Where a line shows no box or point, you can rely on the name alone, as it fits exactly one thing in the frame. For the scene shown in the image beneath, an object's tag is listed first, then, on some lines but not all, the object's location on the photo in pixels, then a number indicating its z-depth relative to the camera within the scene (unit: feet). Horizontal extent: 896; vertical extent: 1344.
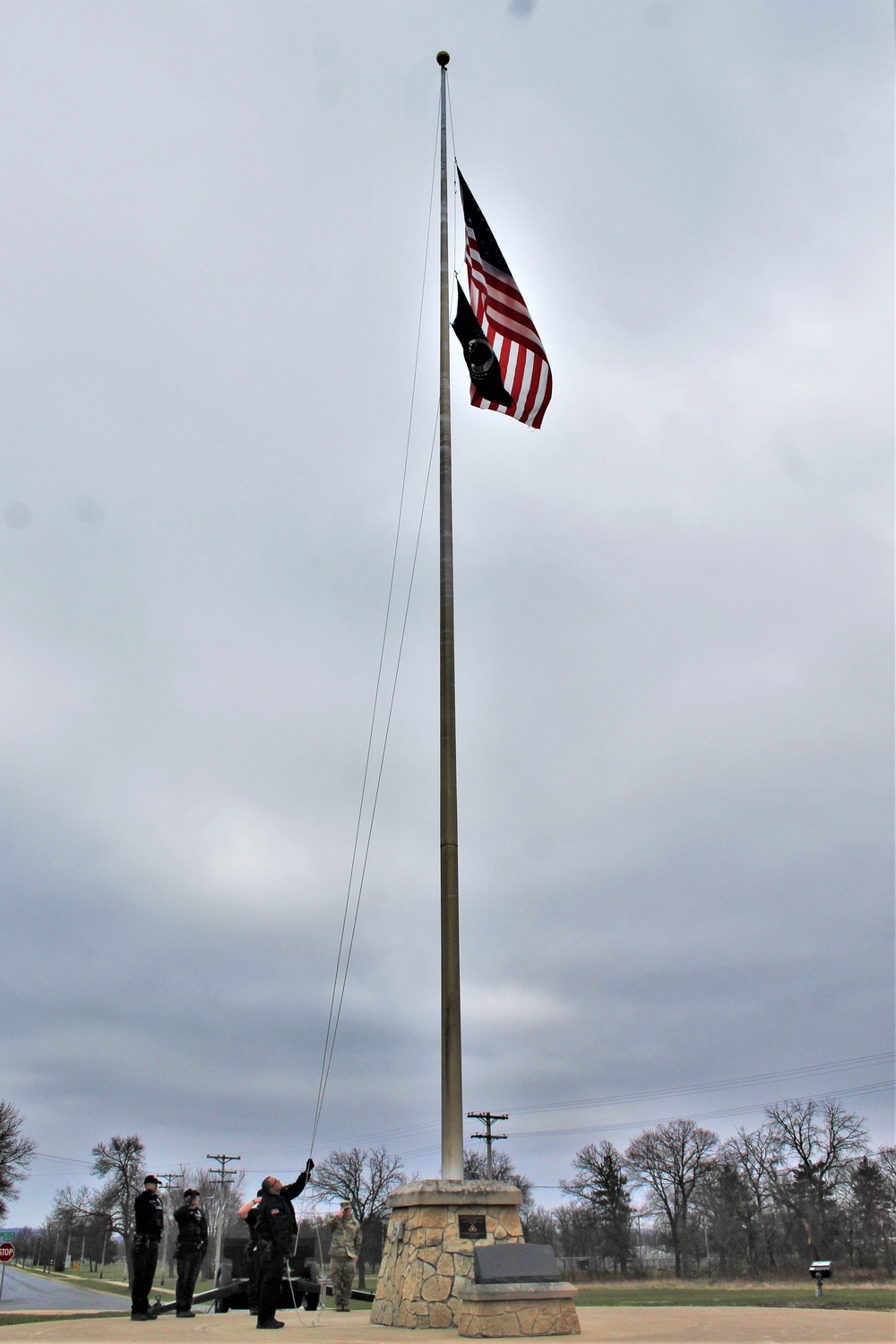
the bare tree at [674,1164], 205.26
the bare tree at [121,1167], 224.74
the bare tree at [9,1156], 169.17
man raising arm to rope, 28.30
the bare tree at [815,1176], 172.86
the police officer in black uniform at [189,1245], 34.63
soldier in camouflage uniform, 39.45
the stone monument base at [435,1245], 30.17
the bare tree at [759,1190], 183.21
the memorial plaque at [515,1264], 28.94
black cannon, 42.06
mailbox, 64.08
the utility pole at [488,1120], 151.34
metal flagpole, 32.78
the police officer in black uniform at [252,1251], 31.12
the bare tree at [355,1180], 218.79
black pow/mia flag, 41.96
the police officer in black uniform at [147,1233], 32.63
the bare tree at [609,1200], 191.83
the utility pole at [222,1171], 179.74
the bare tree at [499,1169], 218.59
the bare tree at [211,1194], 258.78
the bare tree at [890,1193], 159.36
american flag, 42.50
